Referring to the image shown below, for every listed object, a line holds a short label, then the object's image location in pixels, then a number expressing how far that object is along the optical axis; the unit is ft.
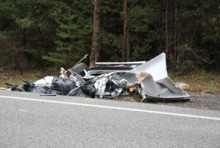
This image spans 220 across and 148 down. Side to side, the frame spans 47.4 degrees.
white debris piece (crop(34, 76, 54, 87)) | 27.40
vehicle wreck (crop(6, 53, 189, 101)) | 22.08
